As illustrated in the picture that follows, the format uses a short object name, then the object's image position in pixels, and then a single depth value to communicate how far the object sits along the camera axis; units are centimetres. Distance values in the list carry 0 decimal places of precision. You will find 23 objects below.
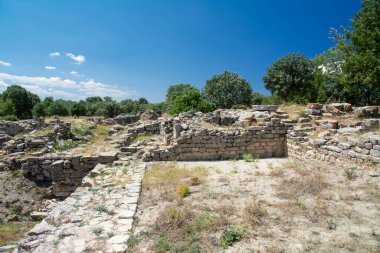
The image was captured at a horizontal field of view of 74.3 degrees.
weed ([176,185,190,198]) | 628
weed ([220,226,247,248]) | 422
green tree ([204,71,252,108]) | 3812
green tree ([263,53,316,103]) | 3002
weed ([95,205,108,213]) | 552
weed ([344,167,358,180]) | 690
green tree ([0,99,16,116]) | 3716
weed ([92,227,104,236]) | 464
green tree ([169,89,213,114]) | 2673
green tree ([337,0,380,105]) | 1567
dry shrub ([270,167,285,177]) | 776
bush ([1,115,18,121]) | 3299
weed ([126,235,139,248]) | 429
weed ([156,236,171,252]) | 413
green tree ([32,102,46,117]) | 4418
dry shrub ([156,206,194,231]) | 482
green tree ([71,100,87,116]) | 5048
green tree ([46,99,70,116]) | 4669
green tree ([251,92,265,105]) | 5114
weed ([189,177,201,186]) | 718
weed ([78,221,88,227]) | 491
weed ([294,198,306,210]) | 535
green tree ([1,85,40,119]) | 4391
